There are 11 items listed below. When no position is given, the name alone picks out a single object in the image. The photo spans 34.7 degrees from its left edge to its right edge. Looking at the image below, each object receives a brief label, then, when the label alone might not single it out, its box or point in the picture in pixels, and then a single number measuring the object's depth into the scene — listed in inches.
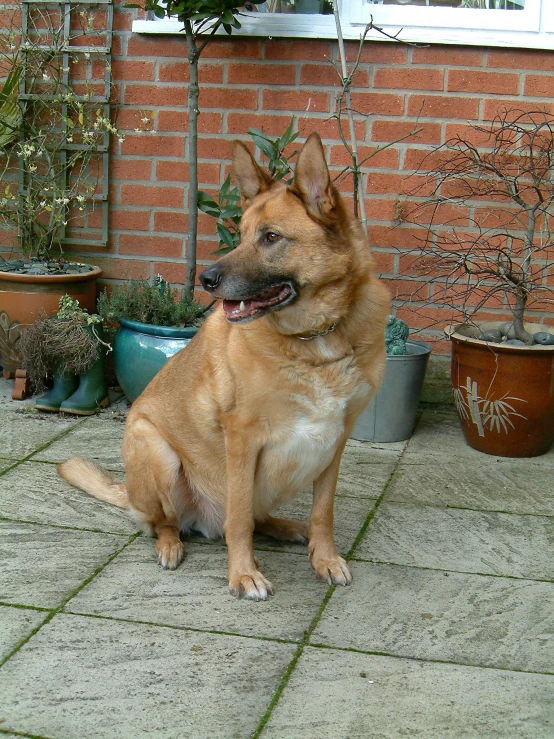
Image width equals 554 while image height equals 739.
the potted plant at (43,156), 214.5
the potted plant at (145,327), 202.7
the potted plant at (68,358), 203.2
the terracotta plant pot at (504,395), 186.1
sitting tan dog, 122.3
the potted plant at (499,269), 187.2
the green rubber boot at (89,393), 209.5
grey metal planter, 195.9
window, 205.3
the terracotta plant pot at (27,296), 211.3
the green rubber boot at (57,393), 209.8
